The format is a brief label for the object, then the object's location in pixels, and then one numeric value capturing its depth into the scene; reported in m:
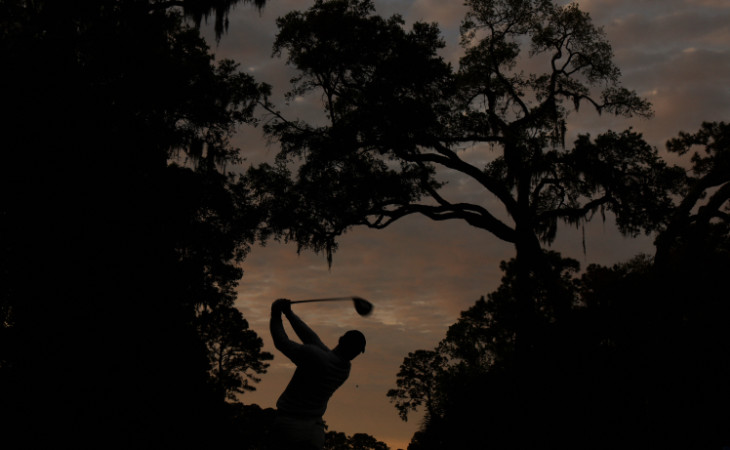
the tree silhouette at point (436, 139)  22.03
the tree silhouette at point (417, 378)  55.50
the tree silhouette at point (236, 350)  41.72
